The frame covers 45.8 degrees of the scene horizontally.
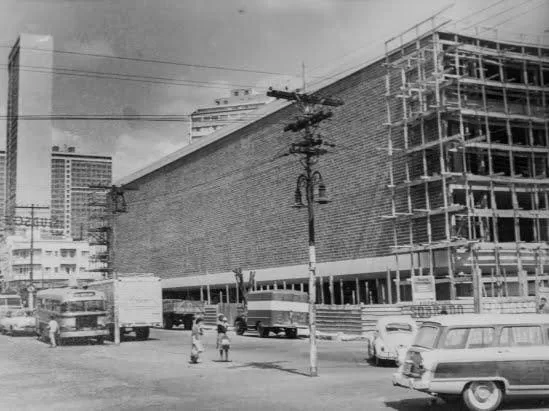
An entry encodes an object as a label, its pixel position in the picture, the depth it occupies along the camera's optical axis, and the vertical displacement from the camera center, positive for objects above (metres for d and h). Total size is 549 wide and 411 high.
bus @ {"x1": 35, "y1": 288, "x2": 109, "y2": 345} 32.31 -0.56
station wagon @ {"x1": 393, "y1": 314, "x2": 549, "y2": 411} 12.23 -1.39
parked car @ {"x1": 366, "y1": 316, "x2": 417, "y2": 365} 21.42 -1.58
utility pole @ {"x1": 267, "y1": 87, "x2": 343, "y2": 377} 20.64 +5.04
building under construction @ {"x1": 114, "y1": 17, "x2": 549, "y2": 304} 37.16 +7.18
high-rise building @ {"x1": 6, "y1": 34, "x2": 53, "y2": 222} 143.12 +35.90
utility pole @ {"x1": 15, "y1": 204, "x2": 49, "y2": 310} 63.88 +1.48
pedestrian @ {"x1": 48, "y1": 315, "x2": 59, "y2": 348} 31.81 -1.38
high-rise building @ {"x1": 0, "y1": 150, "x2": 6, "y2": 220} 190.00 +29.11
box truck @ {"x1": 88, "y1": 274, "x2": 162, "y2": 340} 34.91 -0.08
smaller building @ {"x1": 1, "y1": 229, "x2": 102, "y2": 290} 116.76 +7.97
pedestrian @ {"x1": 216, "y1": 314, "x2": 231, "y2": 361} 23.49 -1.46
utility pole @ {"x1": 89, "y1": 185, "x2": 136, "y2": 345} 62.53 +9.52
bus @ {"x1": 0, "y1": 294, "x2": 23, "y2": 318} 48.06 +0.12
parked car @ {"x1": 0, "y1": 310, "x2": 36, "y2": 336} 42.41 -1.22
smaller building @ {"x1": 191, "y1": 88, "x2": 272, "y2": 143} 148.62 +42.45
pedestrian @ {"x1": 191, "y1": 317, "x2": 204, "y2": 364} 23.03 -1.66
